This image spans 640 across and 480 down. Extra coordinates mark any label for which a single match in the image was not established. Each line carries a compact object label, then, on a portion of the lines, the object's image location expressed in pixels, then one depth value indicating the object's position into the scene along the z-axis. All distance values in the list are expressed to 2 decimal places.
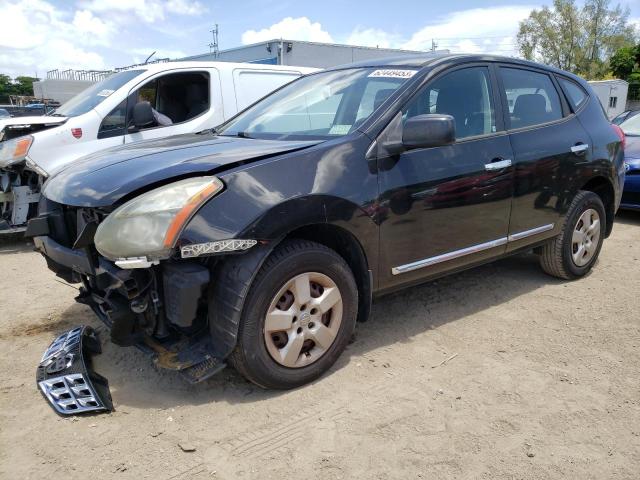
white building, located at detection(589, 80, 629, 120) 21.62
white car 5.76
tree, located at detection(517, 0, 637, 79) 43.36
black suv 2.51
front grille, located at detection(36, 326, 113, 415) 2.66
